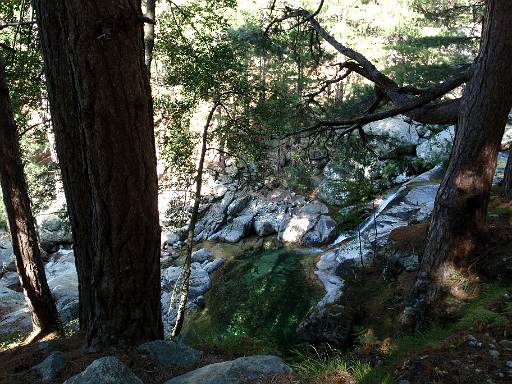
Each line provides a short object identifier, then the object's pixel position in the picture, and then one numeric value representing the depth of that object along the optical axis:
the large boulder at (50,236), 18.05
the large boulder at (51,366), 2.68
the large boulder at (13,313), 8.21
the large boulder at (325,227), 15.14
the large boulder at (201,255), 14.81
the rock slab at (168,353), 2.80
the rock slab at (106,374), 2.32
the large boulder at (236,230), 17.09
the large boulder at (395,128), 19.70
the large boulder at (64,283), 8.98
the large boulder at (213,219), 18.08
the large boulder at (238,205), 19.03
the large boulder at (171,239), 17.86
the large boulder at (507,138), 16.40
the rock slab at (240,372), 2.39
